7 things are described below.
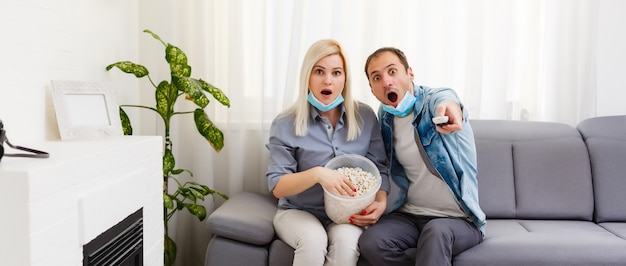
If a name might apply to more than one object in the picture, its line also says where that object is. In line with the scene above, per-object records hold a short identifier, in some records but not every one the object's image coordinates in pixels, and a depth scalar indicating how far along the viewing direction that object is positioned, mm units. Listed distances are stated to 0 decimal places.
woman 2416
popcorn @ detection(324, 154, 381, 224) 2363
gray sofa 2527
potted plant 2541
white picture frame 2037
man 2268
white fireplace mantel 1421
